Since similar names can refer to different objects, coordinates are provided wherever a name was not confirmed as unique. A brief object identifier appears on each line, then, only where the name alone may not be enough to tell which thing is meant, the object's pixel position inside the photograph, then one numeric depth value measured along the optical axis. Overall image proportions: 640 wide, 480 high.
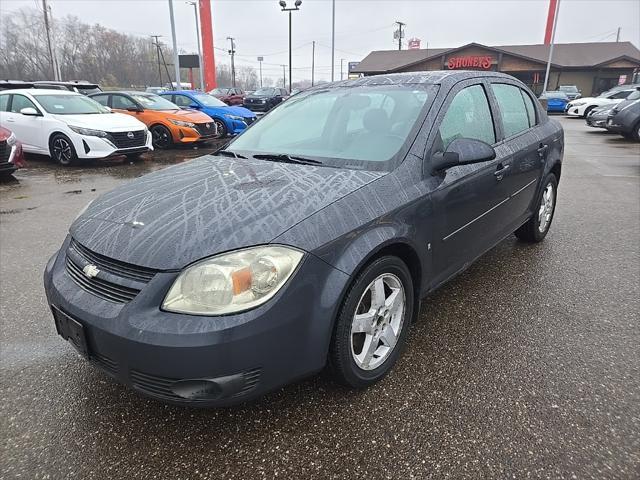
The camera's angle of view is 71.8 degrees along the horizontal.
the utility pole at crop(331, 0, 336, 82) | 34.92
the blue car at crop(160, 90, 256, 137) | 13.28
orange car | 11.27
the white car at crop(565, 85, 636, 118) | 20.95
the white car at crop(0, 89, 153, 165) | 8.80
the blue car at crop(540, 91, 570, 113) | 27.64
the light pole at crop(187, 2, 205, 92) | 33.16
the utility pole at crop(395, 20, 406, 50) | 61.27
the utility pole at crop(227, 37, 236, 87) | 63.00
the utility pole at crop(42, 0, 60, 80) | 29.14
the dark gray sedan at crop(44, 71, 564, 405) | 1.73
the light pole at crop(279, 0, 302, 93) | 25.63
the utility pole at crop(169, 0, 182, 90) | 22.55
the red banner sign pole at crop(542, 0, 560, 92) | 34.91
